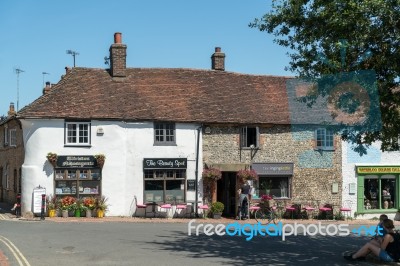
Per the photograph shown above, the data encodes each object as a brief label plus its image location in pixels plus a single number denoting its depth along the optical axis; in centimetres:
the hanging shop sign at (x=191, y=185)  2688
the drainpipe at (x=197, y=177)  2680
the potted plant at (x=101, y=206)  2550
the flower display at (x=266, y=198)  2697
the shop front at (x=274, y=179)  2753
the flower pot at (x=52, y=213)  2522
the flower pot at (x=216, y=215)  2638
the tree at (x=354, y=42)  1316
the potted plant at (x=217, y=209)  2631
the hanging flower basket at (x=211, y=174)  2630
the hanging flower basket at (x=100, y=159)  2569
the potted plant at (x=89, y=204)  2541
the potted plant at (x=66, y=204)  2522
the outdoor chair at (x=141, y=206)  2584
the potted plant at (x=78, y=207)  2530
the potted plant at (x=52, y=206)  2522
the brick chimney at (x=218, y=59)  3105
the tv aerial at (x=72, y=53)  3893
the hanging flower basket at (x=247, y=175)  2644
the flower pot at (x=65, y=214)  2504
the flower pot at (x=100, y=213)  2545
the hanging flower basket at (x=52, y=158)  2528
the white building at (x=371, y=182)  2838
